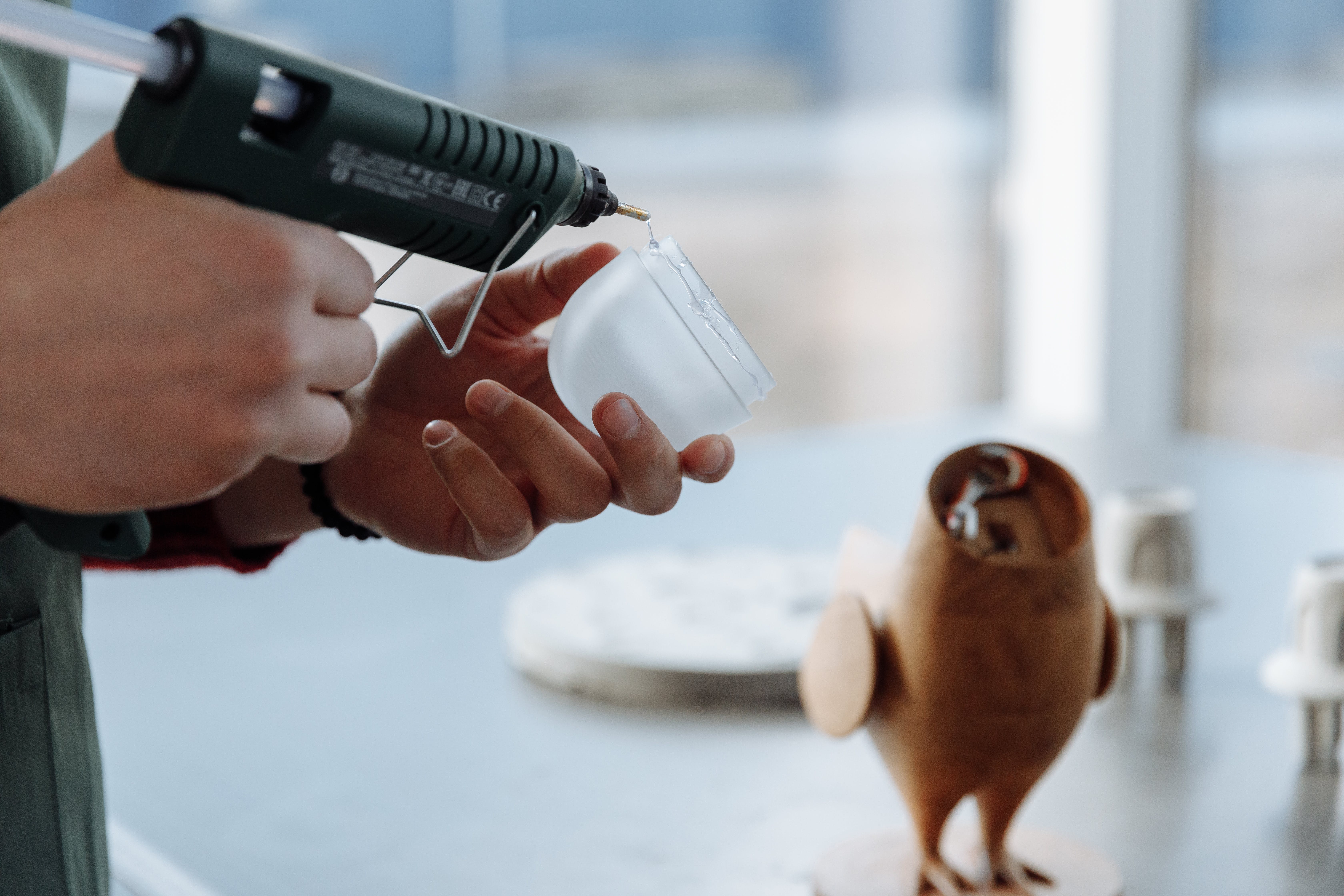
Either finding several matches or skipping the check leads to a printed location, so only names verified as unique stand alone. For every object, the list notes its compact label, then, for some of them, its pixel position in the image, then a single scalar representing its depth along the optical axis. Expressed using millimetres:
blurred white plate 1867
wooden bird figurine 1575
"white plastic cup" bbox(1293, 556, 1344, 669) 1746
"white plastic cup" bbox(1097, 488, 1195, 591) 1902
